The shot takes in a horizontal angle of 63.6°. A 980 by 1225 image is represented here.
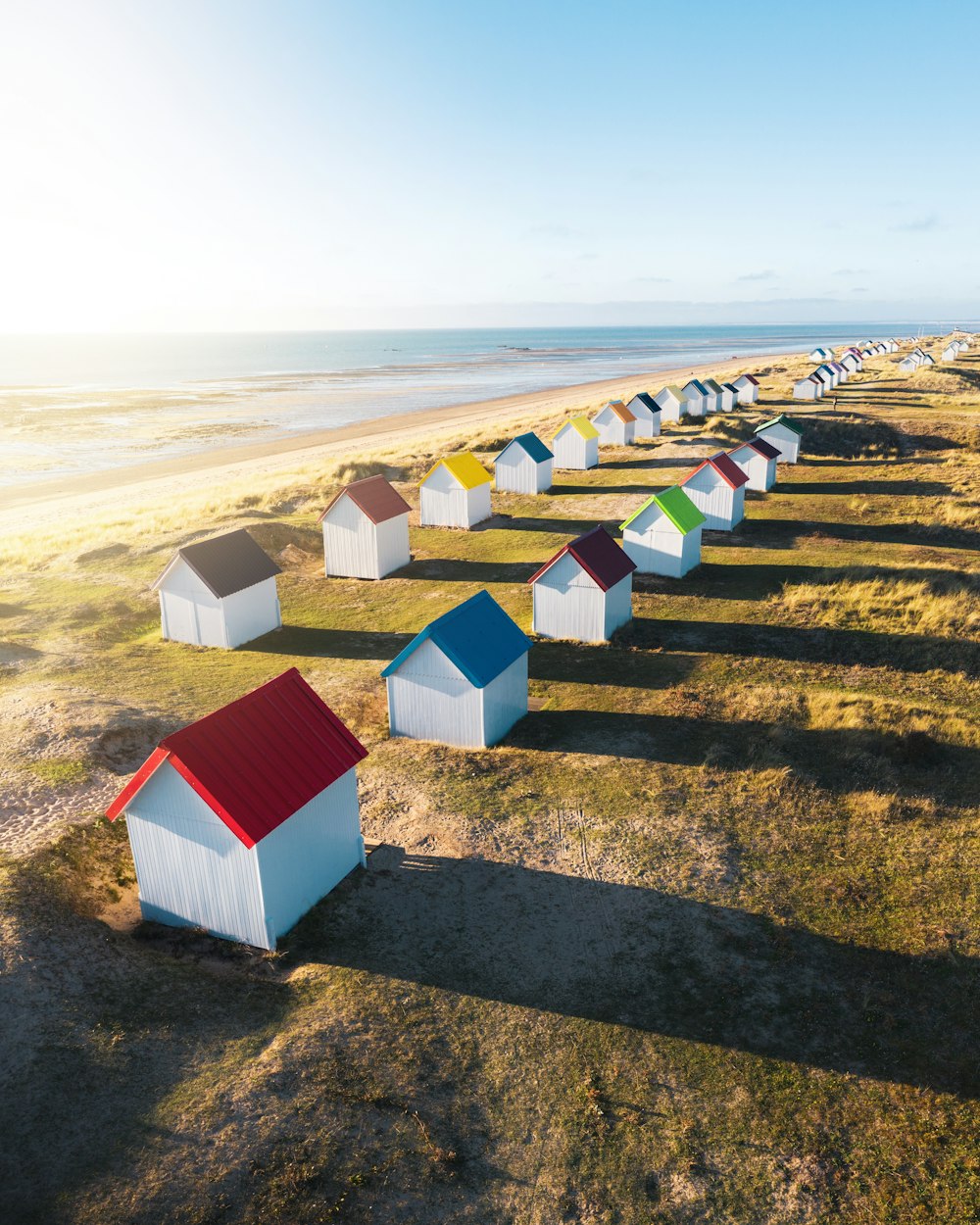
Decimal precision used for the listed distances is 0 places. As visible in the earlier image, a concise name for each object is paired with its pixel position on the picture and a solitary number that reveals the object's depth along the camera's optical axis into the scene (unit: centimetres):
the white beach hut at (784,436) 5556
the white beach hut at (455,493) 4284
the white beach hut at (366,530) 3559
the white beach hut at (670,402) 7338
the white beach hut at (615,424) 6456
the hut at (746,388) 8488
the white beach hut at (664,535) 3353
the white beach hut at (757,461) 4900
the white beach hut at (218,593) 2900
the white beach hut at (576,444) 5650
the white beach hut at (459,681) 2092
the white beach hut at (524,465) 5003
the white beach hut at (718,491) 4012
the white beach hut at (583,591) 2745
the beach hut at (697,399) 7600
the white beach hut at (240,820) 1384
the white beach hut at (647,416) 6700
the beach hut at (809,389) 8406
